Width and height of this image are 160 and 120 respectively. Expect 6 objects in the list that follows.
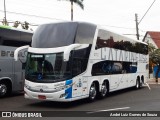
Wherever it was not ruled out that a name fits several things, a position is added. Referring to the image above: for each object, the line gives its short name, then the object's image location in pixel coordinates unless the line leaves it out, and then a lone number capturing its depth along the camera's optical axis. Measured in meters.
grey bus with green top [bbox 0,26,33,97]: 16.06
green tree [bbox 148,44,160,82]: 36.48
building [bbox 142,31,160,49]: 66.06
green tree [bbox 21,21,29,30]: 36.65
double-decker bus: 12.62
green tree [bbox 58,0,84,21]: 36.31
